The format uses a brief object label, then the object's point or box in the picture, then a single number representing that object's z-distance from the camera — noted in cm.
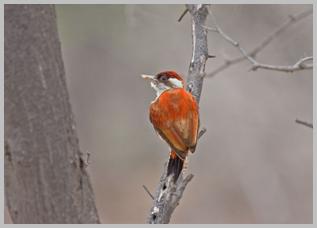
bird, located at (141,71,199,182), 636
